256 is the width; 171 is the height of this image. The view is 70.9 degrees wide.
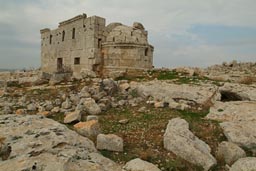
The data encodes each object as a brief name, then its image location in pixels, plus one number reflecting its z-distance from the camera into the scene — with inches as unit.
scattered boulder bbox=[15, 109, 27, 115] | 252.5
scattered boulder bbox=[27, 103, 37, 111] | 268.0
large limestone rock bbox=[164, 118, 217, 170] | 153.0
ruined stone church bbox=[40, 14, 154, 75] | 472.2
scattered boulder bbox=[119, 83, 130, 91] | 330.9
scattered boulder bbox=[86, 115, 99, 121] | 215.4
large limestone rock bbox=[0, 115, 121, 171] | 114.1
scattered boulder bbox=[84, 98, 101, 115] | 243.9
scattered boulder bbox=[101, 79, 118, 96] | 316.5
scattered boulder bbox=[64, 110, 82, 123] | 214.0
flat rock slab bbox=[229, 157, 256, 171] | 137.0
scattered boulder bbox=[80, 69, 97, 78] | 436.5
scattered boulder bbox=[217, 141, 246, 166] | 161.2
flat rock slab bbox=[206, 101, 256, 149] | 179.1
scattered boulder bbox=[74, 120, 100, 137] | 177.3
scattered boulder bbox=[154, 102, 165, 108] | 262.0
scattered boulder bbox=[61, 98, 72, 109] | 265.7
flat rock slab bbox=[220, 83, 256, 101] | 279.0
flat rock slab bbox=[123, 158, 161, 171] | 130.1
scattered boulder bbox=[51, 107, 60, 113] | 254.7
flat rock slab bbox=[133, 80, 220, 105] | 280.8
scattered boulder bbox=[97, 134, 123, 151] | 161.5
